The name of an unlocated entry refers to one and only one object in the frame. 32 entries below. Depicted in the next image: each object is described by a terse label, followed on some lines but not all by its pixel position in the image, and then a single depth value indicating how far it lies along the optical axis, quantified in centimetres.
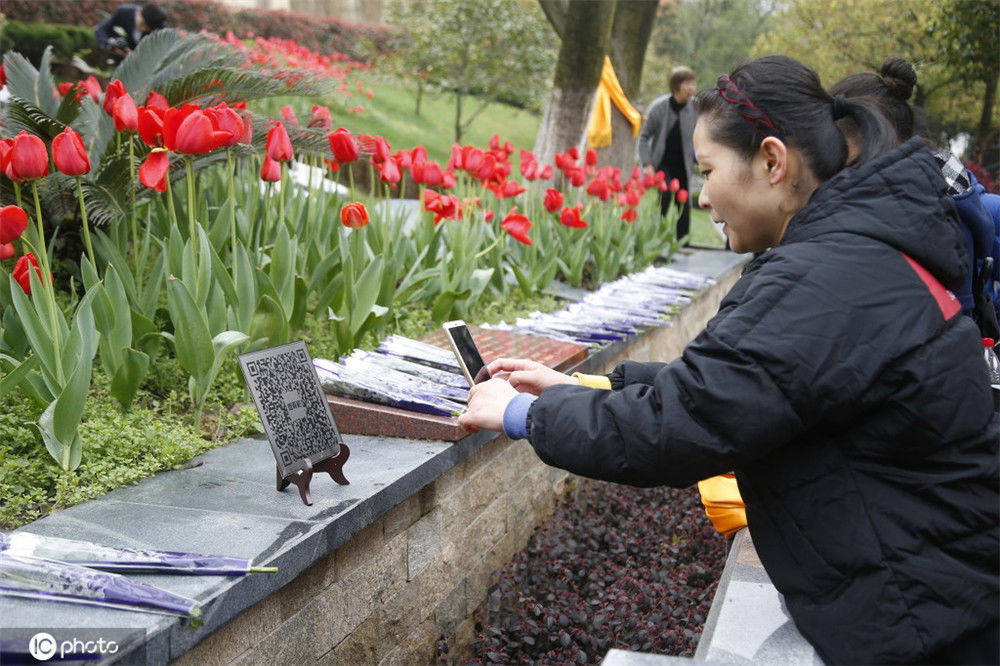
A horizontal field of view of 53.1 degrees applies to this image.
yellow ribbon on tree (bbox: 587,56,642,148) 941
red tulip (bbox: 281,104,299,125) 496
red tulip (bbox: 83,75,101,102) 434
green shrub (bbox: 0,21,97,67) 1513
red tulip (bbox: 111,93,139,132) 319
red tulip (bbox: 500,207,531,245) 476
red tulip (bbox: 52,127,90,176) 292
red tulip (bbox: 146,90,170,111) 356
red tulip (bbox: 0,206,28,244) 261
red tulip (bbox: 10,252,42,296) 293
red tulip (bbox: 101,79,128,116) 345
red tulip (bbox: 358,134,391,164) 410
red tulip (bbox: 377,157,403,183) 415
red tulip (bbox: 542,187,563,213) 566
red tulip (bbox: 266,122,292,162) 382
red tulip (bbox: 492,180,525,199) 527
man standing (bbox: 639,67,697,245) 943
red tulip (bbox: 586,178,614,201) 627
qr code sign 233
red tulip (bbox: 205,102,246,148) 316
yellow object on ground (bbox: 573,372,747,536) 294
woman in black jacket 162
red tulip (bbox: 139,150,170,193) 305
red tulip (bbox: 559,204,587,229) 567
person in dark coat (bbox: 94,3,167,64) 1012
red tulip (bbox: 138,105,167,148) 308
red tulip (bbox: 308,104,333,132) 490
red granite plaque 302
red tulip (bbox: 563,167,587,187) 621
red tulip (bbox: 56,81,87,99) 420
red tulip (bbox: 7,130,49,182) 282
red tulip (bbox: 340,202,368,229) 357
